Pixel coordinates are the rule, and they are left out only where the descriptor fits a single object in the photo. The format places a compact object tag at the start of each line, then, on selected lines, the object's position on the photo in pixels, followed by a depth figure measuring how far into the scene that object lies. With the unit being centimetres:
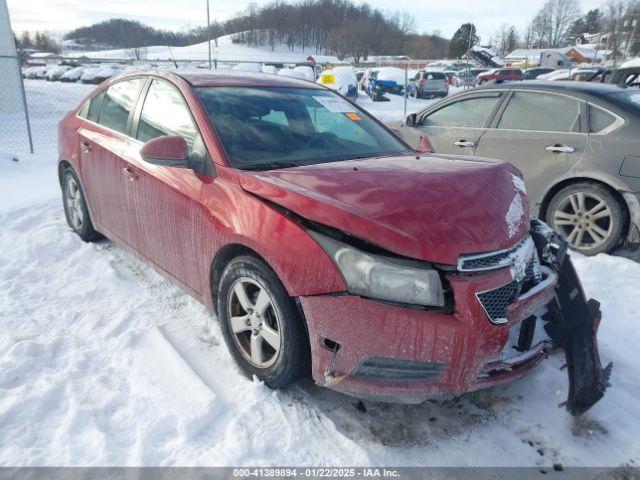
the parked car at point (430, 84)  2666
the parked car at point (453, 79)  3578
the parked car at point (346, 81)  2016
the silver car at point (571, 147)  426
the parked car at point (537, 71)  3231
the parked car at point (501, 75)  3247
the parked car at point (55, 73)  4069
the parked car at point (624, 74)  720
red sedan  198
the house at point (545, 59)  5542
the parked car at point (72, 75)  3872
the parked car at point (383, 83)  2456
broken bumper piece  221
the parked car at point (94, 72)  3248
